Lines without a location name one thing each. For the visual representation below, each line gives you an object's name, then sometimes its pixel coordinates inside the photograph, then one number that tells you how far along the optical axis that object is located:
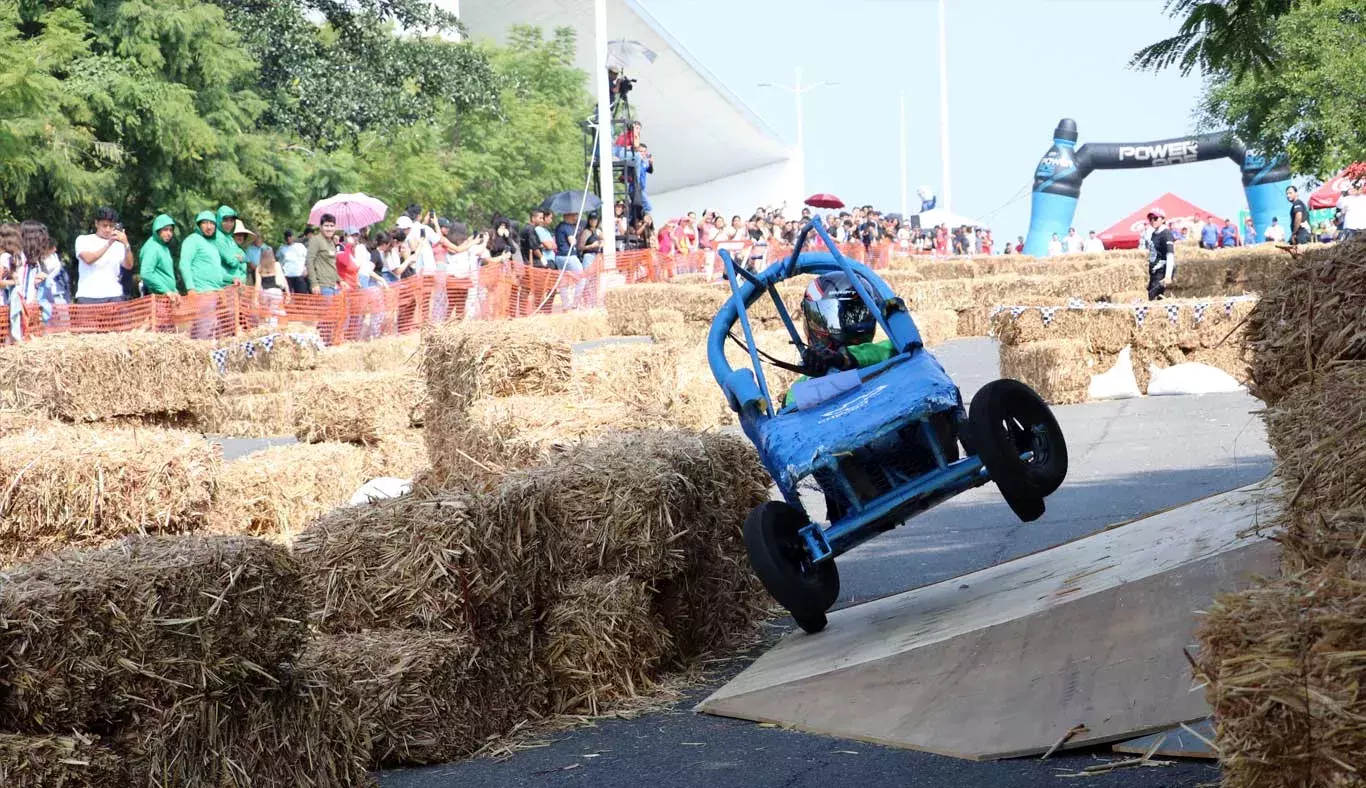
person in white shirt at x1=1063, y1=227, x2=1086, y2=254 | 54.91
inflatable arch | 54.50
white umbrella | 40.97
